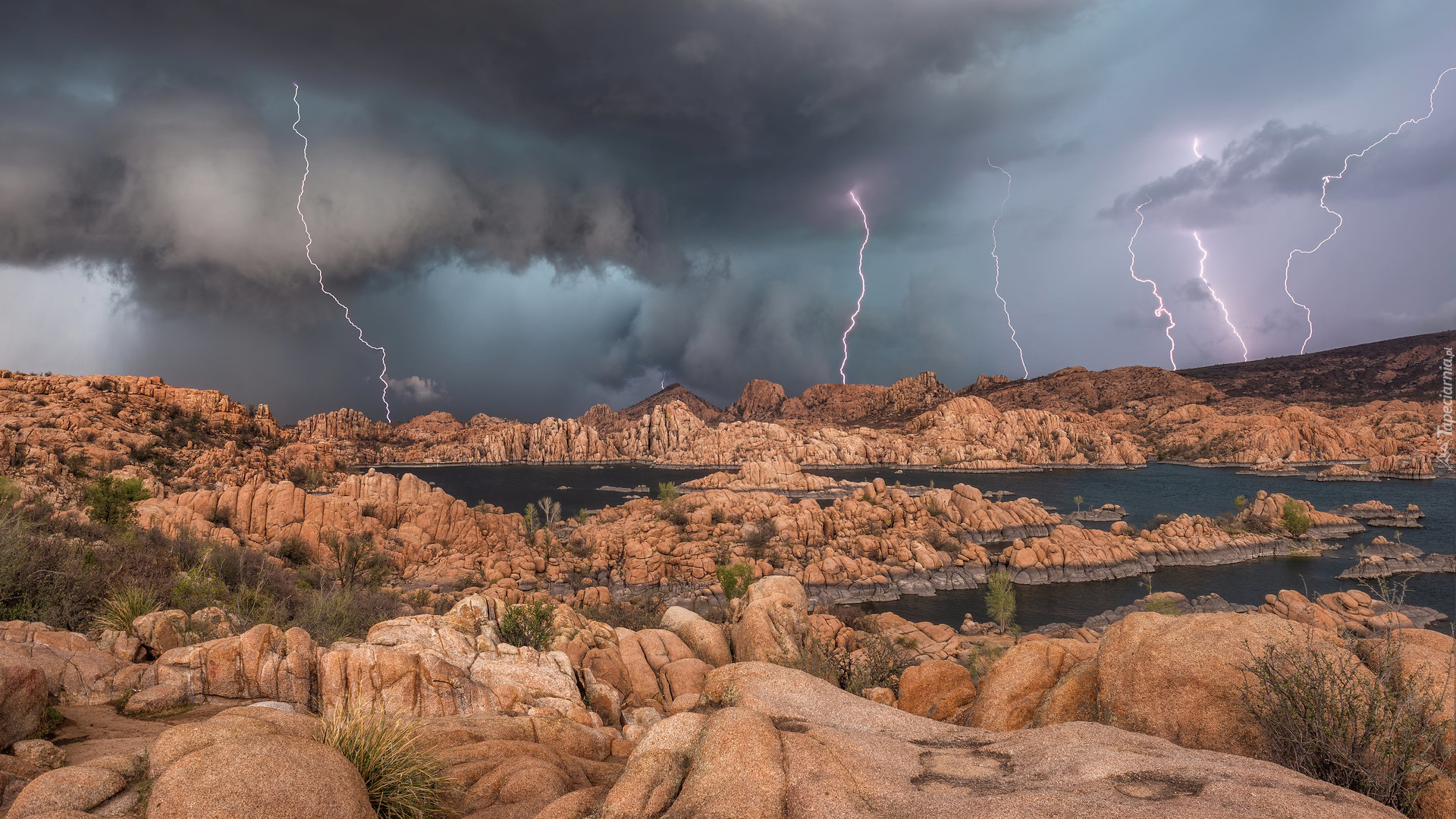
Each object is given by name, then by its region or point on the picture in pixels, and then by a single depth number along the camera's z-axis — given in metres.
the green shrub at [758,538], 58.48
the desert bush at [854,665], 16.25
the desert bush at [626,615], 30.27
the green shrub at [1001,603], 41.47
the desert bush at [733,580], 39.62
